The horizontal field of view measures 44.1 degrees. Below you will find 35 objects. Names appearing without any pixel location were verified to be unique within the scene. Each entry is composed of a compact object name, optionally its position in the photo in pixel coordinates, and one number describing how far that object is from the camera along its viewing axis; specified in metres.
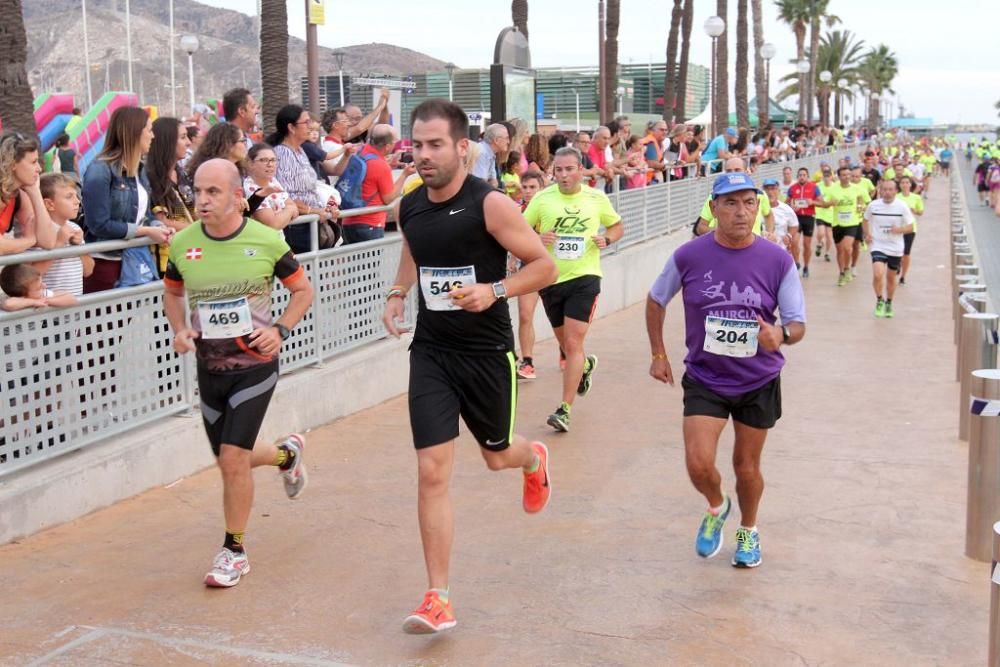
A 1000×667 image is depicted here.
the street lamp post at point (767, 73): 47.00
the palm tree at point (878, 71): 131.38
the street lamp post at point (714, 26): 32.28
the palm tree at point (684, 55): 43.09
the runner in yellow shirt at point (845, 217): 19.39
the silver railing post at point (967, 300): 10.16
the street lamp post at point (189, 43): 36.69
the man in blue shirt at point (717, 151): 22.92
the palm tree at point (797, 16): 77.75
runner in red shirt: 20.91
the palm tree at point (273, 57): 15.71
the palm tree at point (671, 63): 44.59
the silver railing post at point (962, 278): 12.08
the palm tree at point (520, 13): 25.27
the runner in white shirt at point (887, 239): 15.56
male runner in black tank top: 4.96
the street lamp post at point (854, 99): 109.69
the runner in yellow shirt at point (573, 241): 9.17
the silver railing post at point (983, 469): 6.02
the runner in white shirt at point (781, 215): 17.12
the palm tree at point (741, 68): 46.06
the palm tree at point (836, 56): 99.81
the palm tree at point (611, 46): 32.94
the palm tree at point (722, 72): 40.38
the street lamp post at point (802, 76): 55.38
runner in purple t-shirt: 5.56
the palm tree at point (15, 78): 10.62
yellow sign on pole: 12.98
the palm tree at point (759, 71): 55.19
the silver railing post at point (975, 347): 8.75
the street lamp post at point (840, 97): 104.46
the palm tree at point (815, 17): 74.81
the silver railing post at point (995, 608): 3.90
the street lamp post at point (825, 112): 92.38
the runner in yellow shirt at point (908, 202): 18.88
